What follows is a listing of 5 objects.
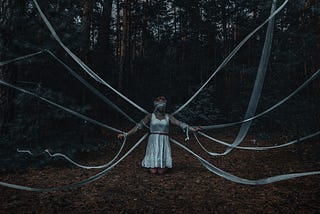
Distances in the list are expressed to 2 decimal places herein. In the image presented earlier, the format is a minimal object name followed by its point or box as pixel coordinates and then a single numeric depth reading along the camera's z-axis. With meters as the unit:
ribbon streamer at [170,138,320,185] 3.90
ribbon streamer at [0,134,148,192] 3.68
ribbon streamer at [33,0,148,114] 4.99
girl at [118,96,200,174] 6.09
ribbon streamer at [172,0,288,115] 4.93
